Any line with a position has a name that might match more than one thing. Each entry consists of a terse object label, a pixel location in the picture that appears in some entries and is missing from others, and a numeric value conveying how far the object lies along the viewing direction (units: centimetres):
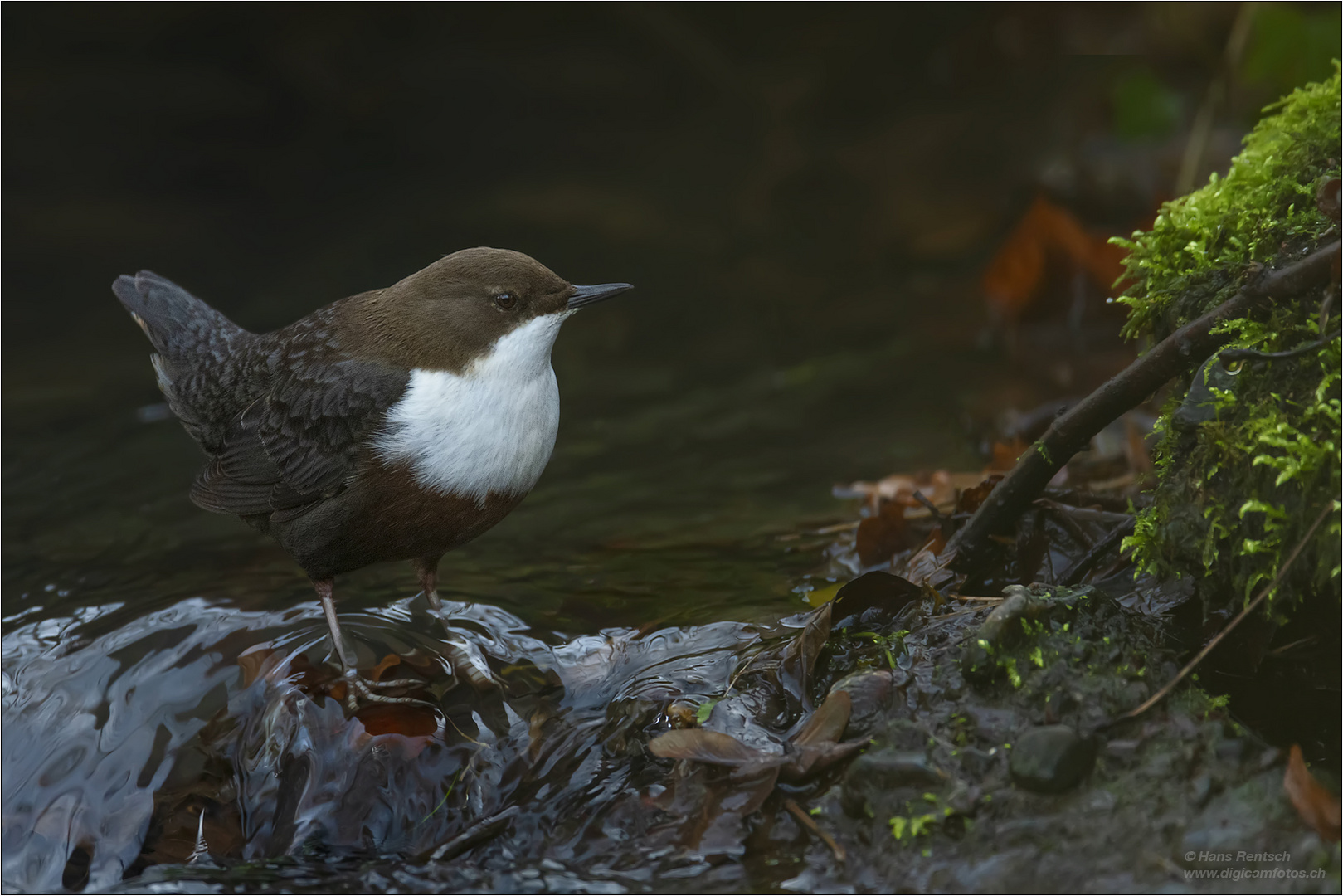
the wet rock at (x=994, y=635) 464
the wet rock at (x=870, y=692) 484
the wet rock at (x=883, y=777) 444
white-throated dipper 639
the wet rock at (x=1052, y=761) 425
